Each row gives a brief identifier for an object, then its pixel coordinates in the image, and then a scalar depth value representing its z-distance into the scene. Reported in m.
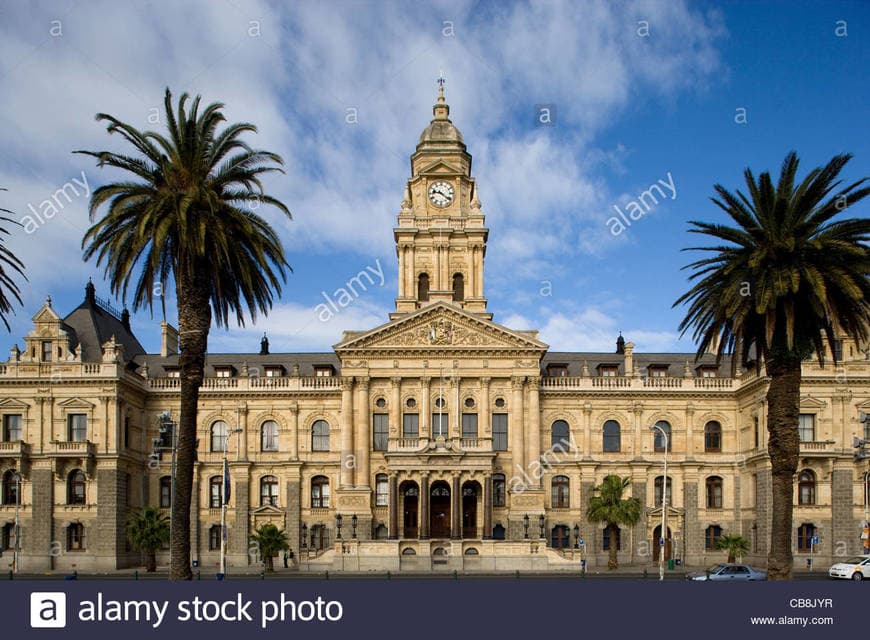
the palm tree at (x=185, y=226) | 37.72
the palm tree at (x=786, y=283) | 40.06
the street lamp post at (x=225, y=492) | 57.19
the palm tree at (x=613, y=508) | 70.25
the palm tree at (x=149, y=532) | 69.31
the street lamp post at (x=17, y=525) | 71.69
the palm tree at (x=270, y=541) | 68.56
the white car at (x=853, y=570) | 54.56
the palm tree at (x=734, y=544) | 71.06
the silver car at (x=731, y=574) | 50.59
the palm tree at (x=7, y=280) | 38.03
